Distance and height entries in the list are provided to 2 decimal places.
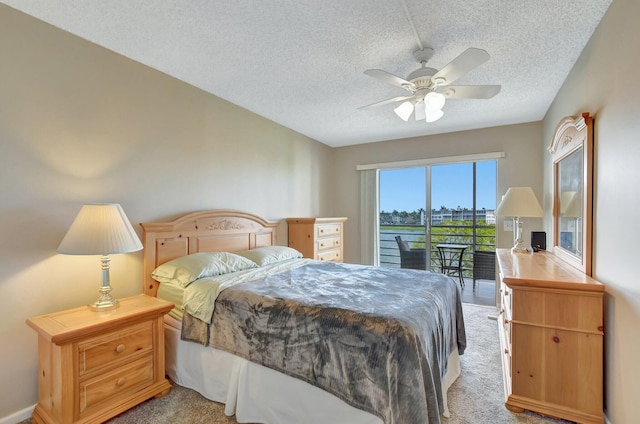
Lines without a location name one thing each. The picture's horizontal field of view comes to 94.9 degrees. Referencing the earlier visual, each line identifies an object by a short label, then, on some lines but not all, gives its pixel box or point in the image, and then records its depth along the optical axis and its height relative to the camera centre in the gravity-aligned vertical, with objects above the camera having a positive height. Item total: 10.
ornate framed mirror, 1.98 +0.16
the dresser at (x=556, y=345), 1.71 -0.83
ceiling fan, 1.92 +0.89
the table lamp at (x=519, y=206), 2.88 +0.04
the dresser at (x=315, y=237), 3.96 -0.38
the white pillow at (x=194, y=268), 2.27 -0.47
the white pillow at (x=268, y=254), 2.96 -0.47
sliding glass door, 4.36 -0.02
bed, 1.43 -0.75
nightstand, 1.61 -0.91
